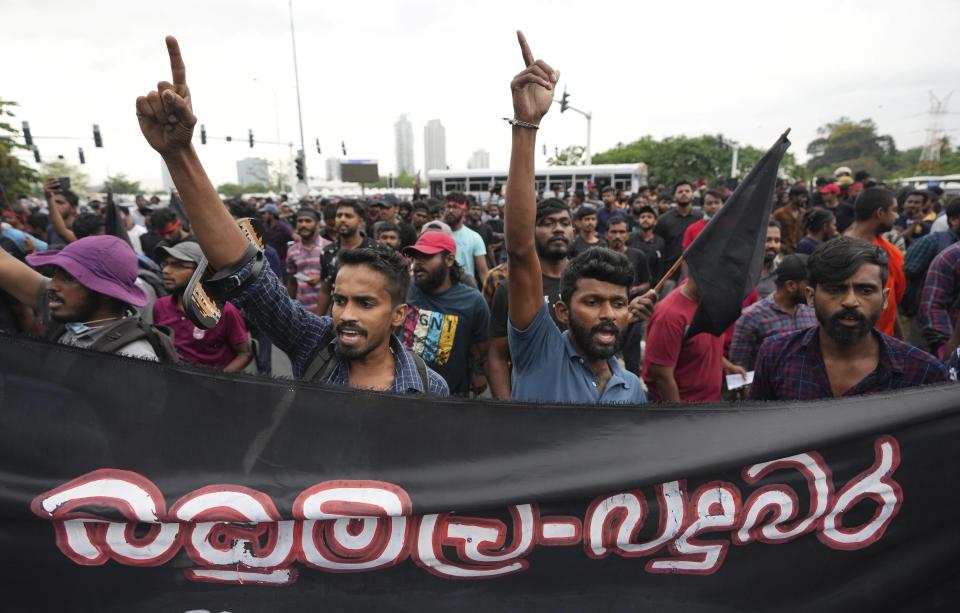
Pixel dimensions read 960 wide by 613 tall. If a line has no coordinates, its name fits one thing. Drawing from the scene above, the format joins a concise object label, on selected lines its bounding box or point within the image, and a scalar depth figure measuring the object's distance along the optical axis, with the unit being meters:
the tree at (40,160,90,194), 82.94
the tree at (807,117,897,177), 100.00
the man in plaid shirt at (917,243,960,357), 3.55
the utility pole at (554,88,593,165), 25.33
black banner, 1.51
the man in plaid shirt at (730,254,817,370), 3.48
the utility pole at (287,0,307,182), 33.94
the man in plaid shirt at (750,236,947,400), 2.21
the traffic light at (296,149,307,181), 30.62
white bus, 26.39
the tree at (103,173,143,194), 95.38
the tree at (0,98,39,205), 28.33
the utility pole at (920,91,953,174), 76.30
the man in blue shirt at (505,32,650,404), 2.04
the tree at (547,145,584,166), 58.44
